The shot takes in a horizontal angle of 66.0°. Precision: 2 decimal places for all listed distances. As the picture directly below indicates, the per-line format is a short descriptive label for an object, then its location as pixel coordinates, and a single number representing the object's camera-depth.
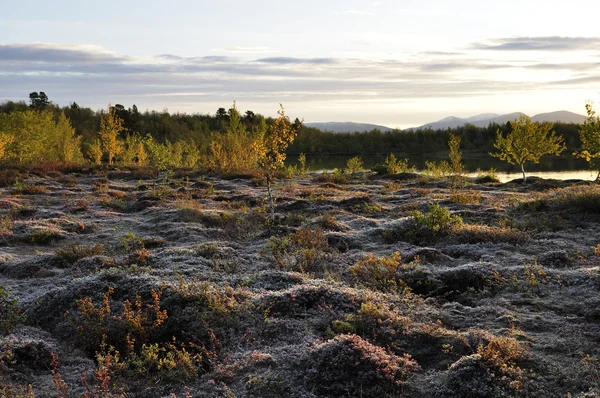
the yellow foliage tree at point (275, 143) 15.10
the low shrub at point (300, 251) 9.84
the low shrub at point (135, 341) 5.74
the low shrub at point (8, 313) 7.10
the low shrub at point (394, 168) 37.71
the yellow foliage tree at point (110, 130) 39.50
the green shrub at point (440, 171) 34.54
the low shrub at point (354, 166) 40.00
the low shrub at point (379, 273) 8.41
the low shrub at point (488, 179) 32.47
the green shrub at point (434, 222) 12.16
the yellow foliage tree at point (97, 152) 41.91
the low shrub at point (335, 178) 31.16
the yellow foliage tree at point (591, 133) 27.38
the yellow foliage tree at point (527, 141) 30.64
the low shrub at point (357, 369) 5.29
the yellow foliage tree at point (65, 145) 44.16
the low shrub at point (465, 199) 18.50
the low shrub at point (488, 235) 11.31
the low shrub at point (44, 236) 13.31
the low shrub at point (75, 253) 10.77
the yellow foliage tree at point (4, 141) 34.48
